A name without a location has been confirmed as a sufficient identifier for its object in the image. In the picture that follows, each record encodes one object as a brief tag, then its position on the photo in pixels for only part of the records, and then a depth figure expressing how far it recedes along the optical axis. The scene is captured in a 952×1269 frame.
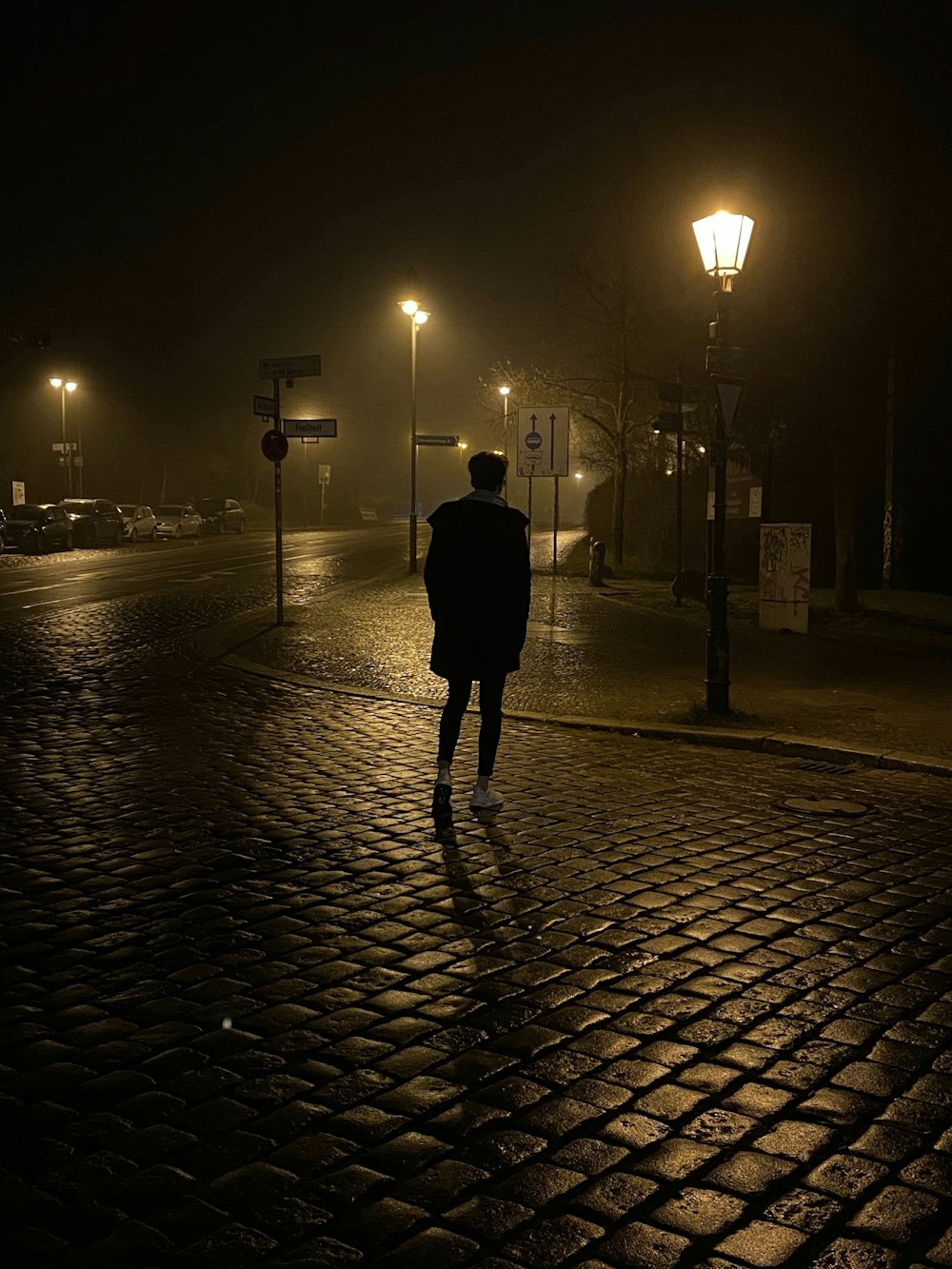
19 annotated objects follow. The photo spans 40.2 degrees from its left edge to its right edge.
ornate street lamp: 10.71
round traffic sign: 17.33
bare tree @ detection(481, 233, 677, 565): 33.27
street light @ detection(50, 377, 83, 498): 57.69
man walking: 7.05
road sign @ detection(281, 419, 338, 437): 18.17
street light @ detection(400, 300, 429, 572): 31.86
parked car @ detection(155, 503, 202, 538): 55.69
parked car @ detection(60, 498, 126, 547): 46.94
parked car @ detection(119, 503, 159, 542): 52.34
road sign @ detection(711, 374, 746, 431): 10.80
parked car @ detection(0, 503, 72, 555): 42.12
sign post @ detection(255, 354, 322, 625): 17.14
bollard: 26.80
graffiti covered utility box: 17.55
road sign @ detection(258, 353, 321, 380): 17.11
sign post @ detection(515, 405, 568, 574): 25.33
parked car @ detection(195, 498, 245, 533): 60.84
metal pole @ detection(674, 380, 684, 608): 22.78
